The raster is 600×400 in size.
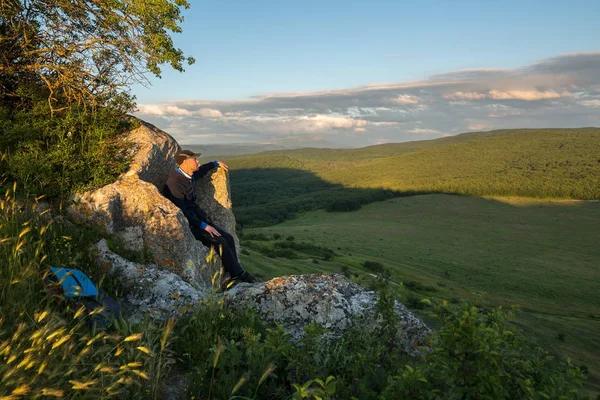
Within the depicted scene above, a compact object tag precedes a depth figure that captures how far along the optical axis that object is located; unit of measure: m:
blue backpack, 4.63
